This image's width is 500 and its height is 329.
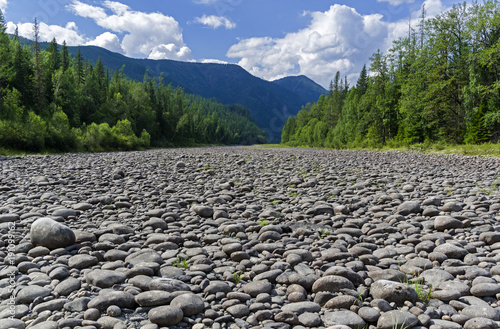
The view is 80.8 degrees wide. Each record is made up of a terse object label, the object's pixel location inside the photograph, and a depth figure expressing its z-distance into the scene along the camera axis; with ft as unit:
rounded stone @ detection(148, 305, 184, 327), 8.13
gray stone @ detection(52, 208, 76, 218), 17.69
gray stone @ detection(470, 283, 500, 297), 9.44
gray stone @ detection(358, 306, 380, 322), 8.34
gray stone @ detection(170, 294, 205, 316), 8.64
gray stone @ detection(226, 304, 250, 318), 8.74
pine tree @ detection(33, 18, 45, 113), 144.56
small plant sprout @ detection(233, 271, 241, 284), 10.97
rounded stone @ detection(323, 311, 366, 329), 8.12
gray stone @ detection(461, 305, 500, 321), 8.26
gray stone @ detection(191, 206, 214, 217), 19.42
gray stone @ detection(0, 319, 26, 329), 7.53
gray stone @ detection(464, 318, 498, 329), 7.73
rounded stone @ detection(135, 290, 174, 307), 8.89
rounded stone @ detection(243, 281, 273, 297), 9.90
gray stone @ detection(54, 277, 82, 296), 9.49
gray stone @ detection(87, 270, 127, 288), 10.04
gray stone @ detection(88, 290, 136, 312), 8.66
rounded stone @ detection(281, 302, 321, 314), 8.89
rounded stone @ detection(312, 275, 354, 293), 9.96
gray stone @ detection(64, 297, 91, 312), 8.56
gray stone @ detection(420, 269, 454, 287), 10.41
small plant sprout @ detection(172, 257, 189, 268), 12.12
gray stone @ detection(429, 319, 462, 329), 7.84
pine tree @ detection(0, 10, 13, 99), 127.54
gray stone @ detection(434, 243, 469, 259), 12.42
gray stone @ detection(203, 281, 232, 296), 9.96
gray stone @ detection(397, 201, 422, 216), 19.39
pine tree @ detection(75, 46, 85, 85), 210.59
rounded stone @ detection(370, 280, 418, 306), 9.14
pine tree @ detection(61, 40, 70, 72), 220.02
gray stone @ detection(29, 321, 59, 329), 7.52
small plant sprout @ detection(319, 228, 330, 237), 16.15
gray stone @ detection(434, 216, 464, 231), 16.03
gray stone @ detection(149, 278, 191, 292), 9.70
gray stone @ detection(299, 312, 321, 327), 8.24
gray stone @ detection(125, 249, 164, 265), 12.11
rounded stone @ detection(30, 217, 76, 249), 13.12
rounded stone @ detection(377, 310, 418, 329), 7.91
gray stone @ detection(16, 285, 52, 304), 8.95
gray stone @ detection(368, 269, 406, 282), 10.66
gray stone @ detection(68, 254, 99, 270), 11.51
